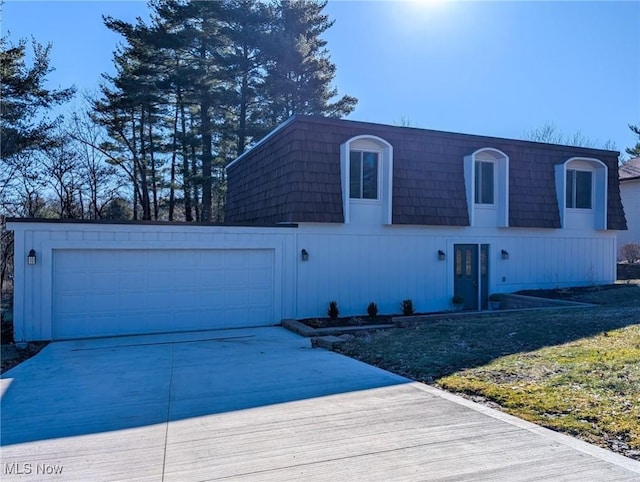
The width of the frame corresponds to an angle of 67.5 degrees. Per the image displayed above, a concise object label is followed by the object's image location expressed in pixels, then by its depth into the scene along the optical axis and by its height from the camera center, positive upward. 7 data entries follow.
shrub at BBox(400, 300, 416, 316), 12.02 -1.44
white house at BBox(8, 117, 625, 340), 9.59 +0.23
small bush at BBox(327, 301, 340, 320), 11.37 -1.47
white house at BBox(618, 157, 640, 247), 23.12 +2.32
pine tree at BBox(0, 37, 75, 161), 16.12 +5.47
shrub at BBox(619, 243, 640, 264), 20.67 -0.05
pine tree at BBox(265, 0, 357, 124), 22.41 +8.87
